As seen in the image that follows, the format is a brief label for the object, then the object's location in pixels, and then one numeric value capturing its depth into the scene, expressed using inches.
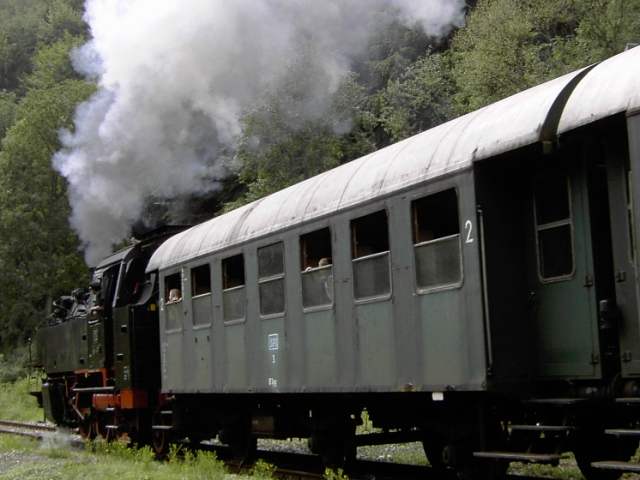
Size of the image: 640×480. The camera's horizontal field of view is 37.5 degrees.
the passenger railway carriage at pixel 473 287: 254.5
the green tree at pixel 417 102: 1096.8
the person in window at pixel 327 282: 359.3
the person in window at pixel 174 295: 521.0
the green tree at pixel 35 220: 1536.7
